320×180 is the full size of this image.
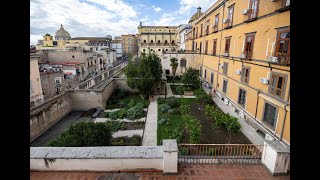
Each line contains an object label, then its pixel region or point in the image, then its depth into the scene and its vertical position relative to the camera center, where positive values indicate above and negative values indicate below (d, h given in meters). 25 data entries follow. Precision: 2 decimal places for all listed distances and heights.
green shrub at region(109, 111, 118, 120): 14.44 -4.03
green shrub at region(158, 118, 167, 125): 12.95 -3.91
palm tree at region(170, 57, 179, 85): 25.91 +0.76
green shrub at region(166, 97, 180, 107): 16.72 -3.19
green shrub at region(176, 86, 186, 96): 19.42 -2.38
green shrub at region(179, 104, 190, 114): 14.34 -3.31
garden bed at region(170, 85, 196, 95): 21.55 -2.66
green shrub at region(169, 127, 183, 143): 10.38 -4.00
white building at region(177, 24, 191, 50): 37.21 +7.92
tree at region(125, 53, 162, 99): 18.30 -0.61
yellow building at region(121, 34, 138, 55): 76.34 +10.75
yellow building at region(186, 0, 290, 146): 8.80 +0.78
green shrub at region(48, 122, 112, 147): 7.09 -2.92
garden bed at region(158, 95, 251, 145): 10.38 -4.00
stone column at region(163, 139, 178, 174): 4.92 -2.53
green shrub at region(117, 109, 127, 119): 14.52 -3.90
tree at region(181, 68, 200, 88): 21.23 -1.12
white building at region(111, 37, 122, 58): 72.62 +8.76
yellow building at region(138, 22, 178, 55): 49.34 +8.67
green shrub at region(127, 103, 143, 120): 14.34 -3.77
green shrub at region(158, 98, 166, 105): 17.64 -3.29
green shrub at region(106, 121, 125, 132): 12.30 -4.22
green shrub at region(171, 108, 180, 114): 14.90 -3.58
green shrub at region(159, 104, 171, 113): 15.36 -3.50
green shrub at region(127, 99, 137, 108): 16.82 -3.53
